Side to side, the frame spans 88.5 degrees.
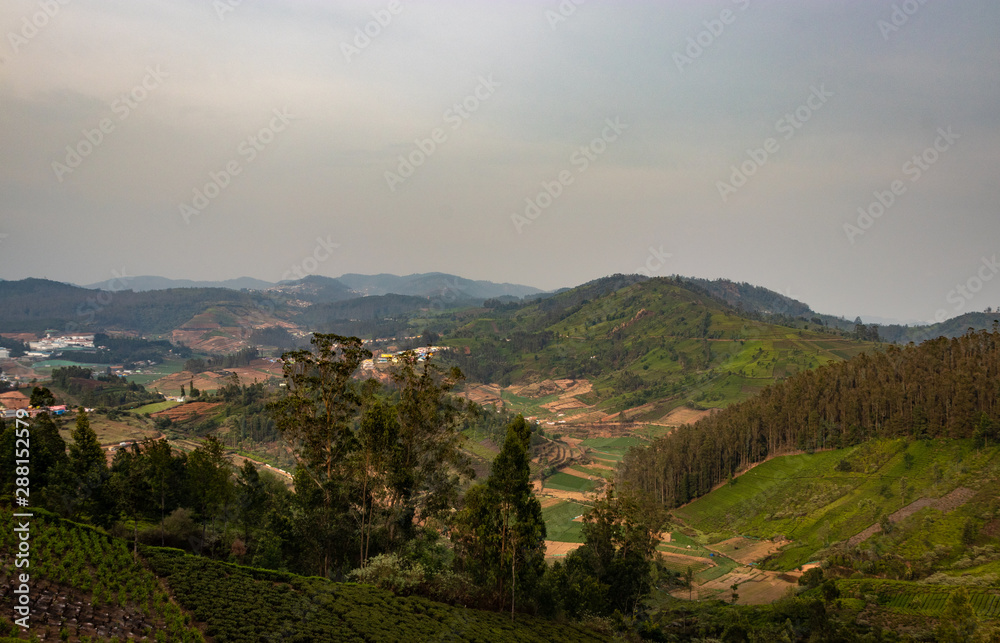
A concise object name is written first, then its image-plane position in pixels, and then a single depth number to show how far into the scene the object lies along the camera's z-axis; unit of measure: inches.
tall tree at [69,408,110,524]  1518.2
